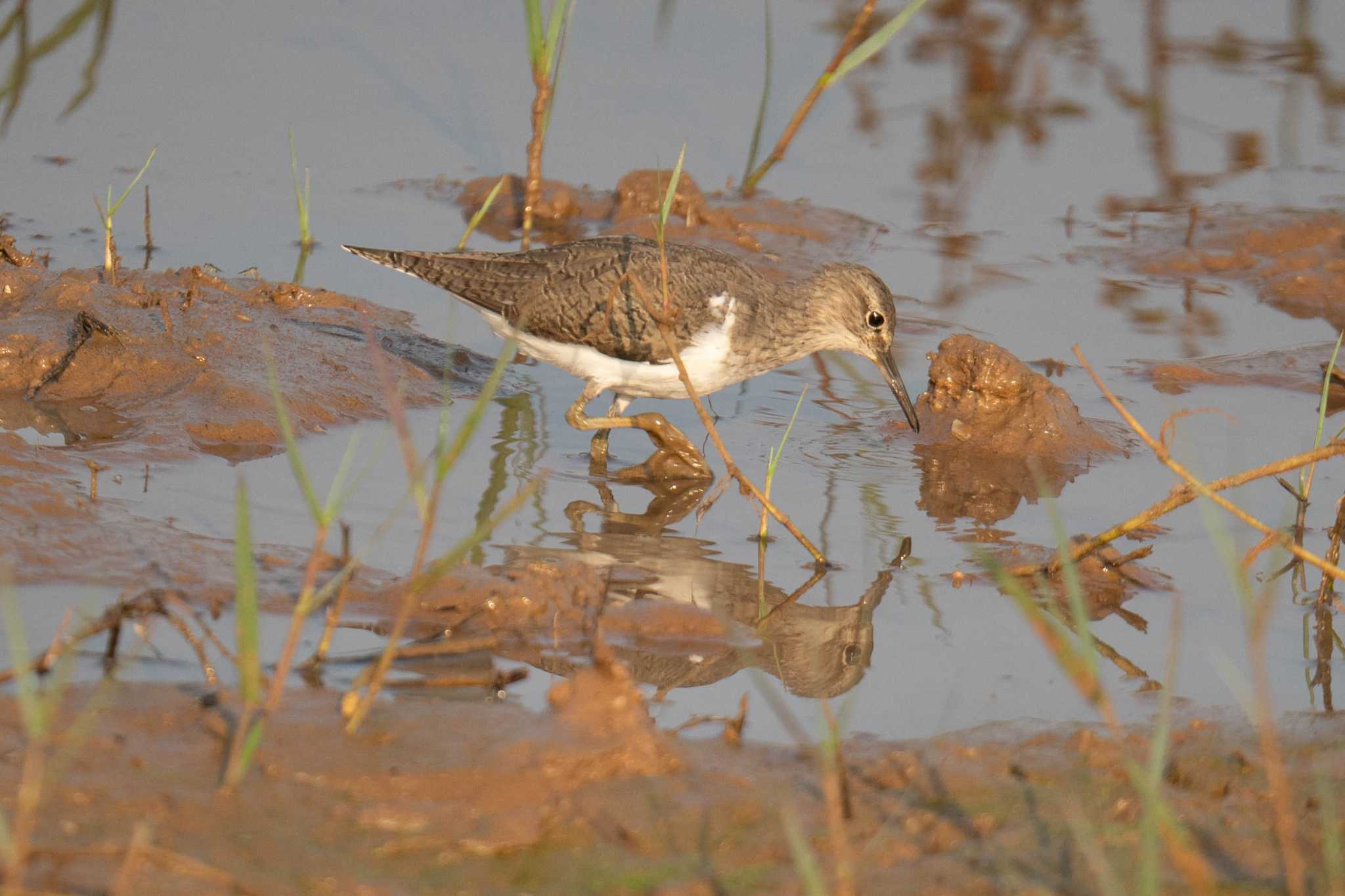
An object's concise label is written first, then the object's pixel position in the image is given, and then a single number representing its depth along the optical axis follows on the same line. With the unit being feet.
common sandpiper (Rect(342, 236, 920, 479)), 40.29
